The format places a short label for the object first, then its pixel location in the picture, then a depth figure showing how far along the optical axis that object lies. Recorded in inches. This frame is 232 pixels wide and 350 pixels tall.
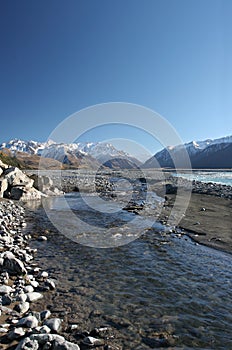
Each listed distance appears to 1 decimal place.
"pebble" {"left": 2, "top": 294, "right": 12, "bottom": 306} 226.8
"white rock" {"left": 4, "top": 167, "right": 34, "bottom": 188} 999.6
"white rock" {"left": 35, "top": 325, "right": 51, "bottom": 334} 189.3
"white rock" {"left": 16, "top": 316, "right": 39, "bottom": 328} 196.5
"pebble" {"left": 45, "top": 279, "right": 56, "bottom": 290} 271.3
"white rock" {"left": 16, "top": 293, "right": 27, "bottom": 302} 235.8
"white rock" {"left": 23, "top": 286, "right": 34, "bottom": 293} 255.9
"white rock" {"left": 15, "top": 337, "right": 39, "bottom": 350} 166.4
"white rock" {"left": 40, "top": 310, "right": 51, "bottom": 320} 212.5
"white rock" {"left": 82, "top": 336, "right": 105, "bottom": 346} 185.2
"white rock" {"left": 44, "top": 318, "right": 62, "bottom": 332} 197.6
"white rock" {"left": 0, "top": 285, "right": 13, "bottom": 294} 243.3
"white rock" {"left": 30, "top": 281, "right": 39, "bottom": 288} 271.4
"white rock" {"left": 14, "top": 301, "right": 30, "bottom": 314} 218.8
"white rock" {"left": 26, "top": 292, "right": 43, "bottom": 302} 242.4
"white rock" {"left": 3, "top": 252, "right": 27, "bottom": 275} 292.7
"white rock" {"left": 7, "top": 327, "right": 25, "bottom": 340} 182.2
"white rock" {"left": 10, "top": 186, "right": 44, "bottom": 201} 981.2
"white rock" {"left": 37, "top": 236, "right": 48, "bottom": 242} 461.1
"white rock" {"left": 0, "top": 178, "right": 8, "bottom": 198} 935.2
